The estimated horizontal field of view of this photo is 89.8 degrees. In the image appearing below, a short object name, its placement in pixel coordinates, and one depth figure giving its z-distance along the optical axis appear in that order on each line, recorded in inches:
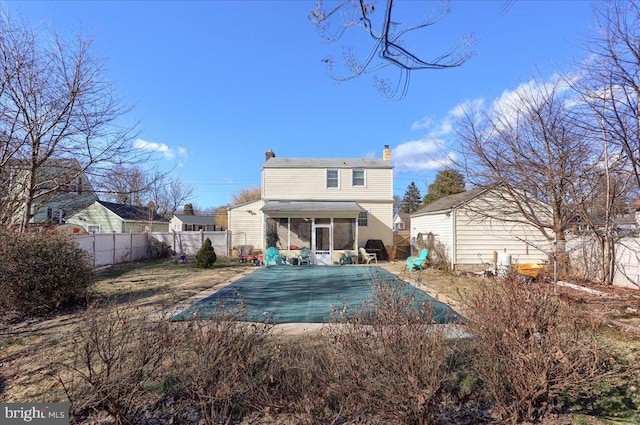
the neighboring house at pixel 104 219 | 1078.4
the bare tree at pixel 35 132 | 341.4
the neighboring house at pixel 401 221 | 1934.1
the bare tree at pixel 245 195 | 1797.1
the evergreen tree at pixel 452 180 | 462.8
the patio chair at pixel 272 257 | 637.9
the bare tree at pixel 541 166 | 363.6
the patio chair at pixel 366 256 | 673.6
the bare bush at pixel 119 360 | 106.7
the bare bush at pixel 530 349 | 108.5
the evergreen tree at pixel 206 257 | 580.1
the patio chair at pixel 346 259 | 649.2
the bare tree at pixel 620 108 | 255.1
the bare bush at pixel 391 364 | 103.3
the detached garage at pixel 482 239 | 522.8
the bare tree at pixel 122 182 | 407.2
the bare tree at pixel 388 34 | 133.8
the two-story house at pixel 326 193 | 780.0
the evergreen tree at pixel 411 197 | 2201.2
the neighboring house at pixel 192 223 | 1289.4
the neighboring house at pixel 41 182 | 367.6
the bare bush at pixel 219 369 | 112.2
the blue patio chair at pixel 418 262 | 531.5
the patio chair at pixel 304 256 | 649.0
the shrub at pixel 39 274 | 242.8
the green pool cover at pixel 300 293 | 230.8
